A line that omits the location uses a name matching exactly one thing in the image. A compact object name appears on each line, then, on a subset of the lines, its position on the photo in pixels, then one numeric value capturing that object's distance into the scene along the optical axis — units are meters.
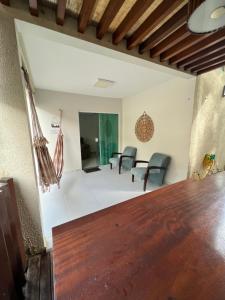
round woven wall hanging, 3.72
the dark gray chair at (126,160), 4.11
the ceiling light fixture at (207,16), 0.75
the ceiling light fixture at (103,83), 2.96
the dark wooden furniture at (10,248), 0.80
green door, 4.70
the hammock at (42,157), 1.88
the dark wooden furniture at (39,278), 1.05
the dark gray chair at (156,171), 3.00
